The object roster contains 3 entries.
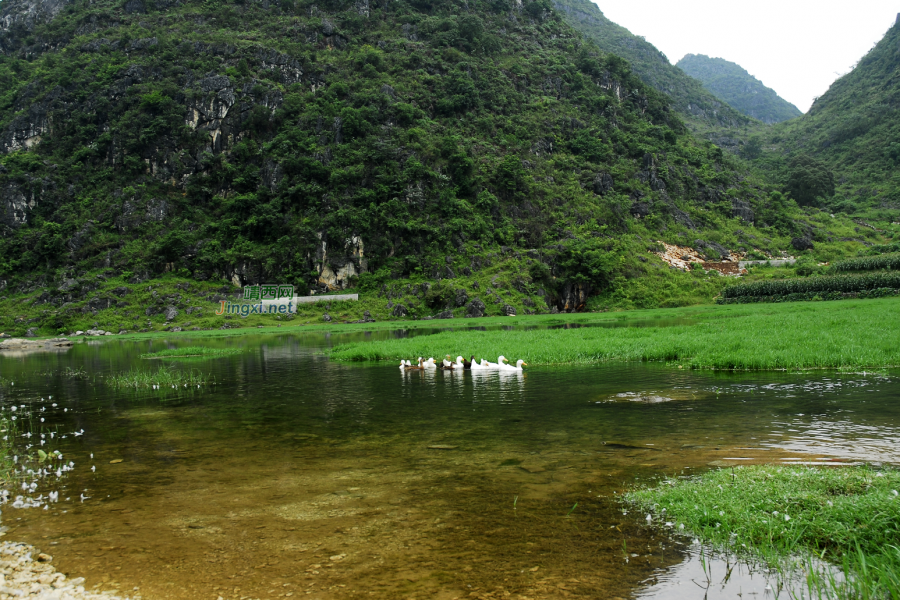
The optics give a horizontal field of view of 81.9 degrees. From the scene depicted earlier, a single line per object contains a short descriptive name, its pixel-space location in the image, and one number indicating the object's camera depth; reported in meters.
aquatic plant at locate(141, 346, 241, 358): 37.81
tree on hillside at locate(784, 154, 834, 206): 119.38
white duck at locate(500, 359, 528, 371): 22.47
